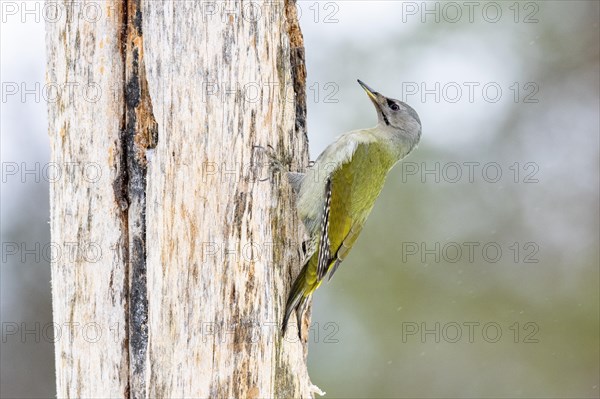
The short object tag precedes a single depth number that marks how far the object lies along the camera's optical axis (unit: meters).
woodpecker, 7.96
